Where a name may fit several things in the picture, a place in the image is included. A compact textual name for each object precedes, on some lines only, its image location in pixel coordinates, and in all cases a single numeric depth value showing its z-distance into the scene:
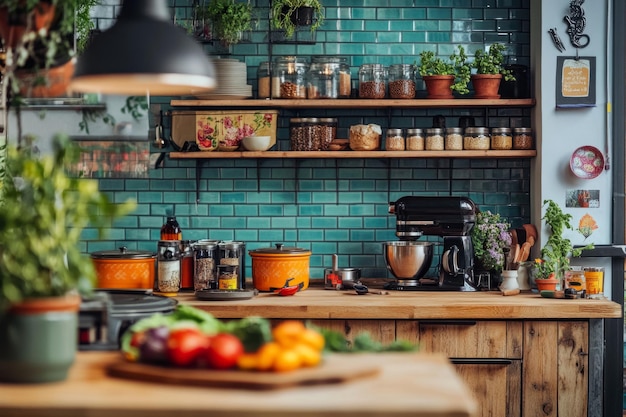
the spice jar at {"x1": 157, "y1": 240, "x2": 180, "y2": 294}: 4.89
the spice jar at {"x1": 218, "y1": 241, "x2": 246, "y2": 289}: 4.99
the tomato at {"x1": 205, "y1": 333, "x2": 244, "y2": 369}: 2.32
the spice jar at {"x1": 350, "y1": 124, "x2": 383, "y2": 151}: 5.17
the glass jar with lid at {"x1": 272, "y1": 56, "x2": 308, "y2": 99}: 5.21
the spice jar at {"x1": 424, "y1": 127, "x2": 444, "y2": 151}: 5.17
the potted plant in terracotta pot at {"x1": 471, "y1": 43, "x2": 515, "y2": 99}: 5.17
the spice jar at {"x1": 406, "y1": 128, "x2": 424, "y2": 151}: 5.18
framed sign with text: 5.17
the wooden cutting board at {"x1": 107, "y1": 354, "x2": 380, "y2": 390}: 2.22
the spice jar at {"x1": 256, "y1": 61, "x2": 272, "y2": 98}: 5.27
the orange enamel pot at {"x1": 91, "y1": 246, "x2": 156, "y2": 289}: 4.87
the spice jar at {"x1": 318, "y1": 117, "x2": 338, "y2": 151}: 5.21
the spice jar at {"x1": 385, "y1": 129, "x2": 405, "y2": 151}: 5.18
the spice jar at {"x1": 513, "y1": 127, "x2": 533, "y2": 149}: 5.21
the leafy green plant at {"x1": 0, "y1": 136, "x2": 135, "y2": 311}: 2.35
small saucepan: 5.12
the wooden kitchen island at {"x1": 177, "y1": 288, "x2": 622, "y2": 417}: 4.53
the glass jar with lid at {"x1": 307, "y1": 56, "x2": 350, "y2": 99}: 5.22
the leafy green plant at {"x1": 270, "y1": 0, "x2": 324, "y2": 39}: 5.22
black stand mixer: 5.00
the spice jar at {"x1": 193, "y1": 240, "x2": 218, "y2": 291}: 4.98
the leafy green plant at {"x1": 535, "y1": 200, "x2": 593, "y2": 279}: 4.94
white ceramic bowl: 5.17
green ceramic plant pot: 2.33
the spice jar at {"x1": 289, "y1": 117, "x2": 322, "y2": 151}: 5.21
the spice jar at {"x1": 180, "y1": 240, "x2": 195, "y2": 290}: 5.07
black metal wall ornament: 5.18
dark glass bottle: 5.18
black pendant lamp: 2.77
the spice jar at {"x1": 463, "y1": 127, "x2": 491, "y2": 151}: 5.16
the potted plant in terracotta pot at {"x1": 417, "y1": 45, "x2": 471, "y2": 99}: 5.18
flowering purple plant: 5.06
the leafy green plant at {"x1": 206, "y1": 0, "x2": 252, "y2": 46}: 5.18
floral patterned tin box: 5.26
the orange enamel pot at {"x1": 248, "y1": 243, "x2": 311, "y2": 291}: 4.98
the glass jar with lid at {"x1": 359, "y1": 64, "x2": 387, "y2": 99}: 5.21
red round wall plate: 5.16
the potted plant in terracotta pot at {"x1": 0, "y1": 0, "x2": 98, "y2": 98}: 2.82
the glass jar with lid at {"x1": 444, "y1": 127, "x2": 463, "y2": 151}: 5.16
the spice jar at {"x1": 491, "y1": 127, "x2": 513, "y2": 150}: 5.18
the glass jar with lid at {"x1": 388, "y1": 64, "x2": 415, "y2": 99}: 5.20
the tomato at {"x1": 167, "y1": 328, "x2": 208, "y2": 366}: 2.36
